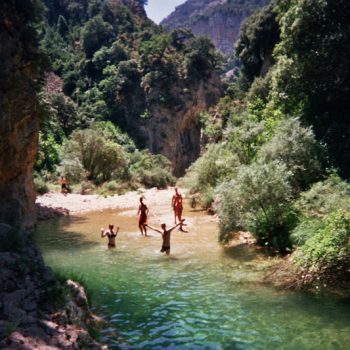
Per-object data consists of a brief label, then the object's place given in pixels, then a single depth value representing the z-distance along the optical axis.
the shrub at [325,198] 12.82
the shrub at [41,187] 33.88
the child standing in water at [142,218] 18.55
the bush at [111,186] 38.22
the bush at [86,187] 37.44
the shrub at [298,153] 16.22
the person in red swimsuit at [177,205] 20.81
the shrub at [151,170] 45.25
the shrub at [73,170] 38.75
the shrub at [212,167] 23.86
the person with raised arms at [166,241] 15.35
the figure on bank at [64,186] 34.75
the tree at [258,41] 44.22
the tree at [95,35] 72.88
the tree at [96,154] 40.78
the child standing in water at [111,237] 16.22
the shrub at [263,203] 13.94
